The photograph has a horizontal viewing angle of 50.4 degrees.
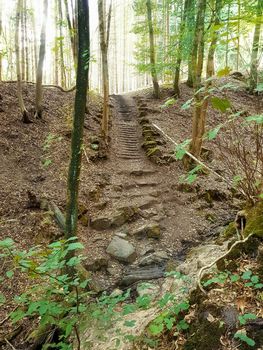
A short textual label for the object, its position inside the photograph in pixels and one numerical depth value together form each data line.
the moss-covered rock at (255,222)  2.70
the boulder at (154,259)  5.49
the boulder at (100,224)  6.57
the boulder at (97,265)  5.34
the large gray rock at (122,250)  5.65
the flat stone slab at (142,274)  4.91
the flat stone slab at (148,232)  6.39
